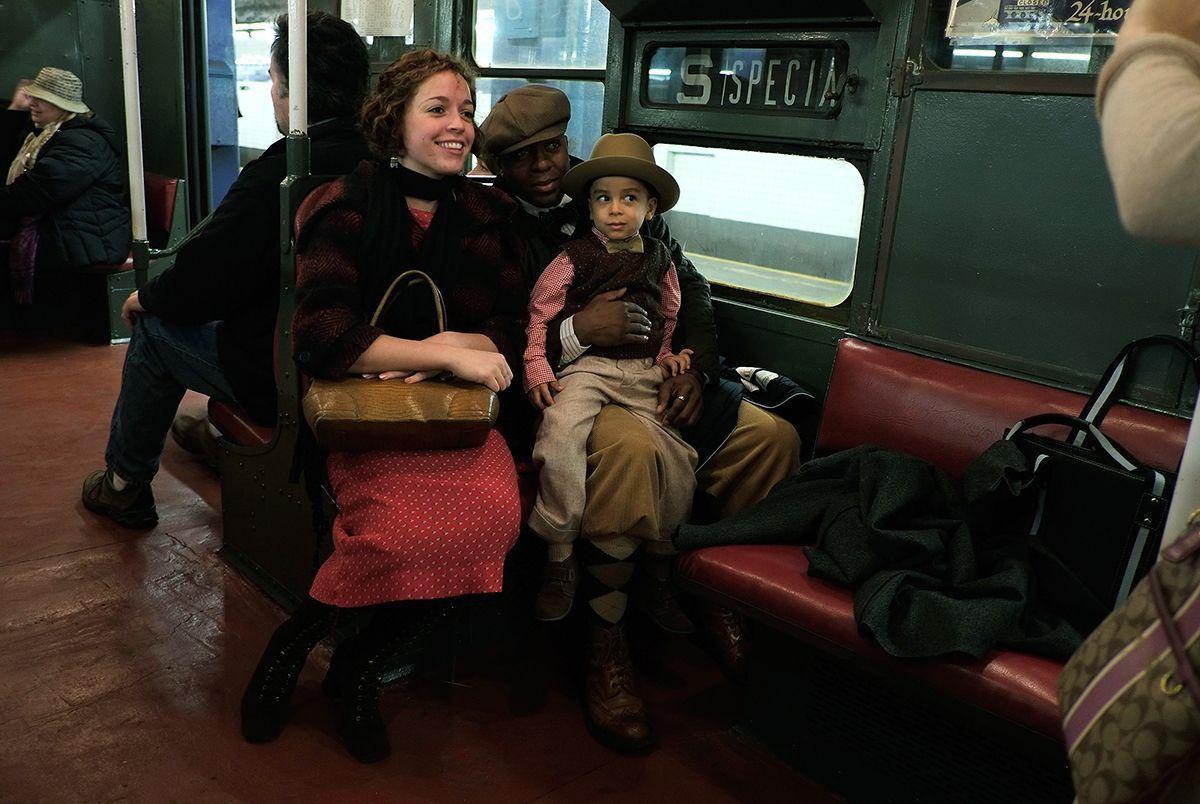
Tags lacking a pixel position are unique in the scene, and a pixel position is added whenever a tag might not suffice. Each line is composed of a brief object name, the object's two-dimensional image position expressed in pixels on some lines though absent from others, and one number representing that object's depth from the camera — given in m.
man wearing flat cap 2.56
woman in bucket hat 5.48
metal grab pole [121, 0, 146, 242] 3.20
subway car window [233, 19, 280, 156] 8.18
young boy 2.61
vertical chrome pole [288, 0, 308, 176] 2.52
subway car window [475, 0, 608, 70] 3.72
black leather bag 1.97
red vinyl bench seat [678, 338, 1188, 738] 1.90
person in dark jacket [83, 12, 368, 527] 2.99
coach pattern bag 1.07
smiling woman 2.30
